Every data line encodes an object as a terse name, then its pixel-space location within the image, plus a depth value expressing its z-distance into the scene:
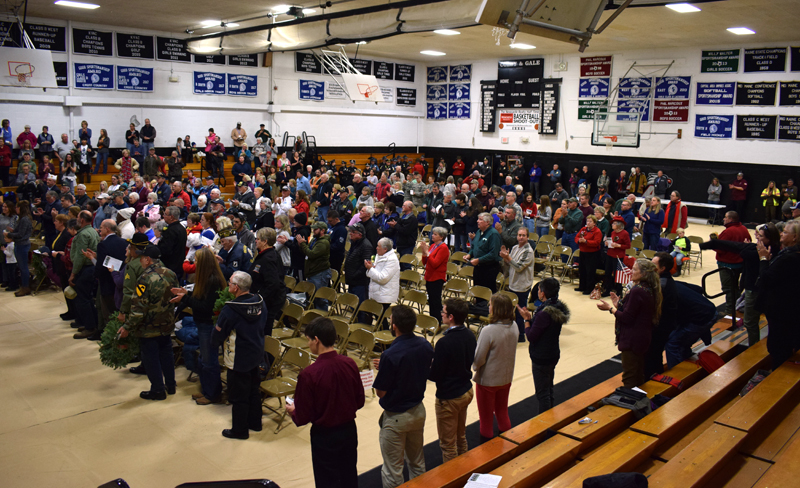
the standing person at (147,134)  17.06
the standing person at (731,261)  6.78
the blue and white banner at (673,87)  18.62
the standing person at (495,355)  4.35
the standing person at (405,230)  9.23
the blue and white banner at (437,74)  25.44
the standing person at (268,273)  6.08
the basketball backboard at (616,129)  19.86
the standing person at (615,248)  9.04
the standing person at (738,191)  17.45
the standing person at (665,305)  4.83
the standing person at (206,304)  5.34
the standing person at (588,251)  9.31
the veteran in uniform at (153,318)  5.54
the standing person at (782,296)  4.76
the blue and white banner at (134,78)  17.22
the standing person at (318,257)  7.47
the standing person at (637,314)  4.58
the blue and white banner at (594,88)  20.48
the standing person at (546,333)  4.68
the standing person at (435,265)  7.41
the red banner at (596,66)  20.33
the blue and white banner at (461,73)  24.45
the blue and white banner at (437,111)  25.72
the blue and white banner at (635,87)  19.39
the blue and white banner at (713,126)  18.02
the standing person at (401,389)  3.75
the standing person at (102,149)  16.44
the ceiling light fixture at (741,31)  14.70
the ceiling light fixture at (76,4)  13.19
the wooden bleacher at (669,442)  3.48
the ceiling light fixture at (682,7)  11.98
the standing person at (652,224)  10.68
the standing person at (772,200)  16.62
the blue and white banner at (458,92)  24.75
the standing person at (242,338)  4.87
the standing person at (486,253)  7.52
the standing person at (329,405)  3.43
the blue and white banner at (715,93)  17.83
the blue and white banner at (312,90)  21.66
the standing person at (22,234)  9.01
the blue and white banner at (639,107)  19.50
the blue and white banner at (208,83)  18.89
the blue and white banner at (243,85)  19.78
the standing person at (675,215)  11.59
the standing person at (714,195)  17.94
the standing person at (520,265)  7.19
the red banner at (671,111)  18.75
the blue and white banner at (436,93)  25.64
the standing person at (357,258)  7.27
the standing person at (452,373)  4.08
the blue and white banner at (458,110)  24.88
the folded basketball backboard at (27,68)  11.05
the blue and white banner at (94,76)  16.47
